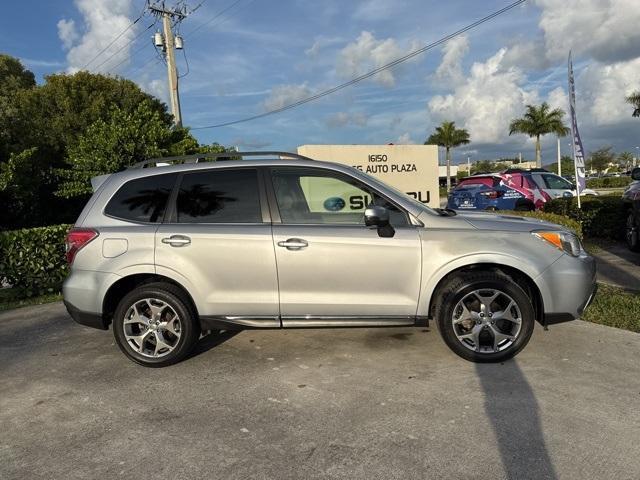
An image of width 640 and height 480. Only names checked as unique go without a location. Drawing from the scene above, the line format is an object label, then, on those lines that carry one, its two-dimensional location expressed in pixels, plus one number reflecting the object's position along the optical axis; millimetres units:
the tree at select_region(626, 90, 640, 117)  38344
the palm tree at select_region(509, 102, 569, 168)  46844
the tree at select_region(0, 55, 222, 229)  11367
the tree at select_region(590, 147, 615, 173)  91688
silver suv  4211
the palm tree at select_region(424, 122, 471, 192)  54750
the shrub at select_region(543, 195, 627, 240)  10609
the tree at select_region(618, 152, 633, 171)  96750
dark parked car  8648
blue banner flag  9961
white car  13438
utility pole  21531
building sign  10367
